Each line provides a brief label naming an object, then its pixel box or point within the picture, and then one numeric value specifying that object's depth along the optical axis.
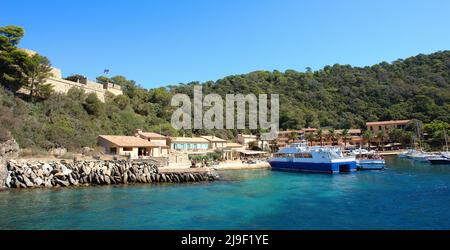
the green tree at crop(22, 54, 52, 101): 37.25
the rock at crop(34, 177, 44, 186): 24.67
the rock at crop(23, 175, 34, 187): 24.34
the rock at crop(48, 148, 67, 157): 31.38
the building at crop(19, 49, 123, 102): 42.71
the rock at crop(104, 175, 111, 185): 26.72
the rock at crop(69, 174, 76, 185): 25.76
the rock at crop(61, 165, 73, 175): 26.16
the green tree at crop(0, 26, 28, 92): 36.31
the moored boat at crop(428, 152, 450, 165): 44.84
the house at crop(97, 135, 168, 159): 36.38
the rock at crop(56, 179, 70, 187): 25.37
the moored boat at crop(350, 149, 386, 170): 39.91
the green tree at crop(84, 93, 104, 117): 44.59
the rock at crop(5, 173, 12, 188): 24.06
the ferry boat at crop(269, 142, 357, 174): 37.28
